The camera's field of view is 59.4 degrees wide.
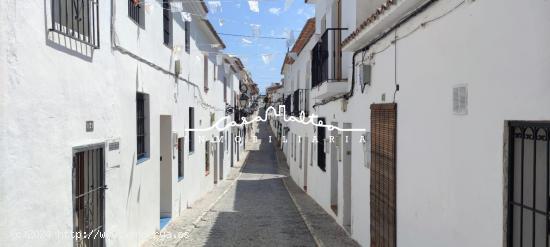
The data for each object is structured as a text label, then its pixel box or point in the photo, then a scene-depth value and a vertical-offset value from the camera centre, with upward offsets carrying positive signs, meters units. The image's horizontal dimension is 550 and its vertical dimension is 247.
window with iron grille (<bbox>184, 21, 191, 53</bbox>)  13.33 +2.21
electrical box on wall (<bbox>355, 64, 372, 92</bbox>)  8.03 +0.70
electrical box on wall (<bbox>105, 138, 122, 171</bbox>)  6.64 -0.55
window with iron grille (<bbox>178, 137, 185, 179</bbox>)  12.88 -1.10
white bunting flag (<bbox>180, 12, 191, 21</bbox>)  10.74 +2.30
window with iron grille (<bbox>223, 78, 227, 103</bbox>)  24.32 +1.31
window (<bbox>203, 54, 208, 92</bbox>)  17.22 +1.68
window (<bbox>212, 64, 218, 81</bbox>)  19.45 +1.78
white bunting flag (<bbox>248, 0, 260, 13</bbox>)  7.89 +1.85
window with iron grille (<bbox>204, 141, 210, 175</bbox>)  18.09 -1.62
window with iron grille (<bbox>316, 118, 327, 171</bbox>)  14.41 -0.96
